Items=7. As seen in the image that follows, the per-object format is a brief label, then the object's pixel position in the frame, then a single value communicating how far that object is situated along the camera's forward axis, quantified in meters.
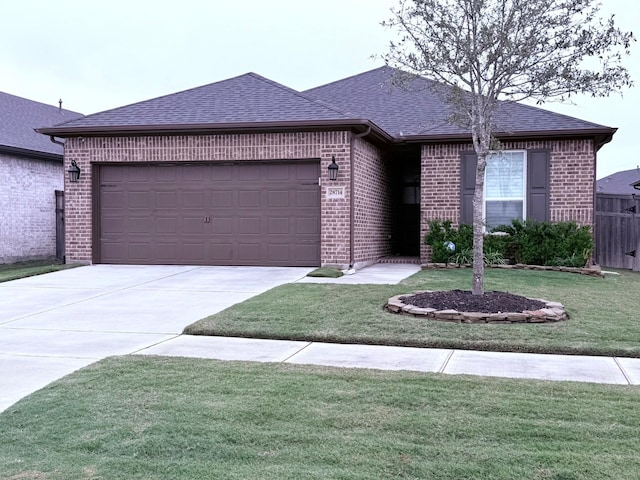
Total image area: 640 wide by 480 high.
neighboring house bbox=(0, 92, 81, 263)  17.06
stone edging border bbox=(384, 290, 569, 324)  7.87
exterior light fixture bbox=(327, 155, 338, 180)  13.39
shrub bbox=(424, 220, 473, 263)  14.41
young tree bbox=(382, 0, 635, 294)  8.30
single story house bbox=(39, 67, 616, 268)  13.76
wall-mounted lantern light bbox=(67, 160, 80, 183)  14.66
